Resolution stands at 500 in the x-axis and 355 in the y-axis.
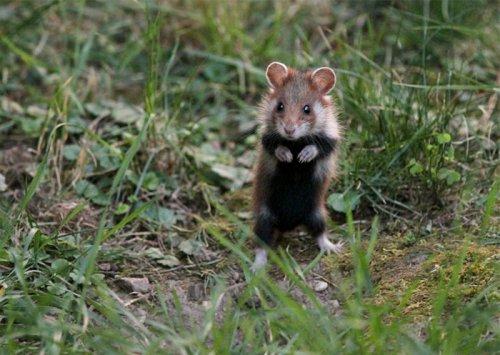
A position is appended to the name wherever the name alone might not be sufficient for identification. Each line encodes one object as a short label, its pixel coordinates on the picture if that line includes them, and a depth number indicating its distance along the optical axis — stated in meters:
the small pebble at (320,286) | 9.53
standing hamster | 10.16
